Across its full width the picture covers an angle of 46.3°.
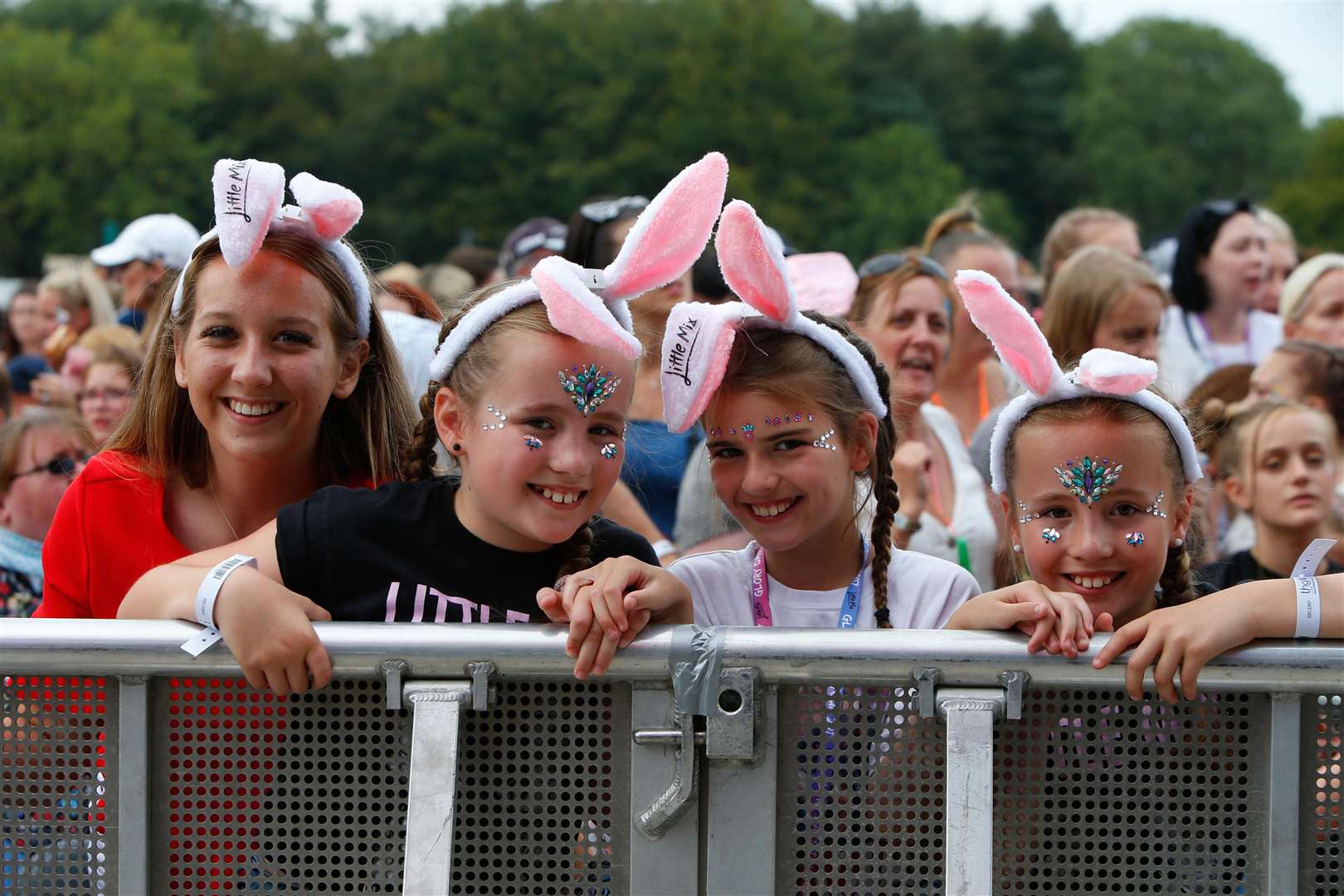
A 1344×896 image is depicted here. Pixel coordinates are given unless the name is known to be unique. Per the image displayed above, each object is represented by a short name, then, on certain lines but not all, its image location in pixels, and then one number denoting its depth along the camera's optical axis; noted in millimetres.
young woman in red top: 3139
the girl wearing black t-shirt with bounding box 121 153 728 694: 2742
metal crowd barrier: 2154
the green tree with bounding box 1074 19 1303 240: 75750
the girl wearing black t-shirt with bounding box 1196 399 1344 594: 4832
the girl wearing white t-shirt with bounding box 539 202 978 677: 2906
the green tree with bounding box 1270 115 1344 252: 58688
